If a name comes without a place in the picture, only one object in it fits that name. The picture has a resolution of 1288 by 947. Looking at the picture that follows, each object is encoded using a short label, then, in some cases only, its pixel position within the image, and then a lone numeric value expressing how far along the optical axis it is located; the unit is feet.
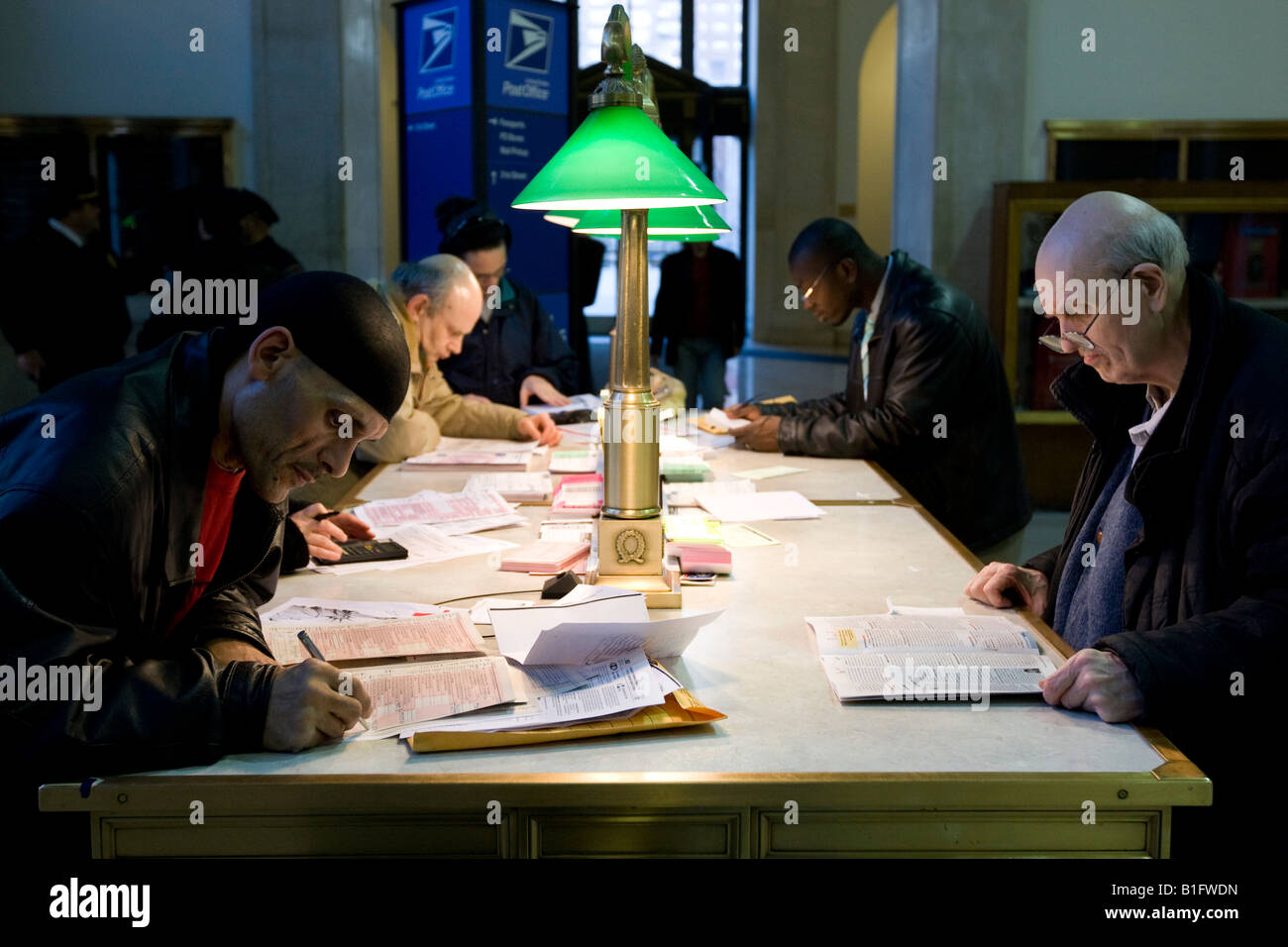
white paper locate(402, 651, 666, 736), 5.98
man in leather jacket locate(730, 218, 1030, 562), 14.07
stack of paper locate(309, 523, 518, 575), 9.42
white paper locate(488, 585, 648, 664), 7.02
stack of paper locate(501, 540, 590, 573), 9.23
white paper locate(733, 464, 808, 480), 13.67
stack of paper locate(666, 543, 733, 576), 9.09
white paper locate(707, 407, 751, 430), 15.87
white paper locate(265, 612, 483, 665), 7.07
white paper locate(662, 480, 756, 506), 12.09
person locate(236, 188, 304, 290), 18.43
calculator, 9.53
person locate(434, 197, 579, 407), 18.37
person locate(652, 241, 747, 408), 29.32
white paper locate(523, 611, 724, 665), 6.40
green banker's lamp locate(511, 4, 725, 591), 7.62
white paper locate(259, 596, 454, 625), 7.78
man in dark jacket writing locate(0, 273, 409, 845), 5.21
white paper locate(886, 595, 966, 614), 8.02
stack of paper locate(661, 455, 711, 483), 13.28
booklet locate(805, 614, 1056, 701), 6.54
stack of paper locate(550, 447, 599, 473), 13.70
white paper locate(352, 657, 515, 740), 6.12
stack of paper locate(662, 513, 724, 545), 9.94
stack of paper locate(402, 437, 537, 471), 14.39
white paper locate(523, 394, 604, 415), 18.12
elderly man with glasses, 6.23
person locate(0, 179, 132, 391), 19.98
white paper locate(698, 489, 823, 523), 11.32
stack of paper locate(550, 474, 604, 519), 11.57
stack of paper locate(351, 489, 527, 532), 11.06
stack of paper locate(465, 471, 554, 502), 12.39
